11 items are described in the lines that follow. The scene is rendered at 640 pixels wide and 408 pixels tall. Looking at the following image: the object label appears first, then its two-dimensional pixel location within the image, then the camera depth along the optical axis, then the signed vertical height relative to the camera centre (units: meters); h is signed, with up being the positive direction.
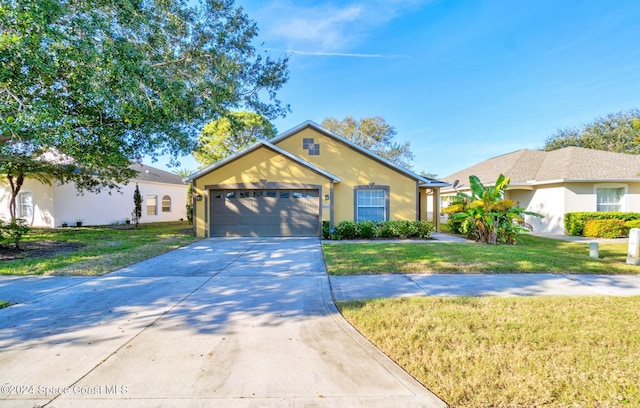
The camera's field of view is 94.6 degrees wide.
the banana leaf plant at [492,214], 11.64 -0.12
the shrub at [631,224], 14.08 -0.63
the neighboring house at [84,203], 18.02 +0.56
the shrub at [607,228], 14.48 -0.84
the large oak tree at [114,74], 6.22 +3.43
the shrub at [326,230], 13.74 -0.88
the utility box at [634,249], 8.06 -1.04
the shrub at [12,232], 9.51 -0.68
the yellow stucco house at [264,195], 14.02 +0.78
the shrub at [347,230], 13.38 -0.86
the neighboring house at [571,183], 15.65 +1.51
